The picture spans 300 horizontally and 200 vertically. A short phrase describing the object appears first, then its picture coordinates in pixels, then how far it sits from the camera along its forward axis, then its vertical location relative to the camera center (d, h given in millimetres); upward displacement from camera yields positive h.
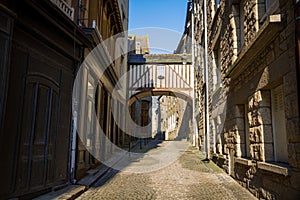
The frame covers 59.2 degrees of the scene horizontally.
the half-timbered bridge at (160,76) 15953 +3590
